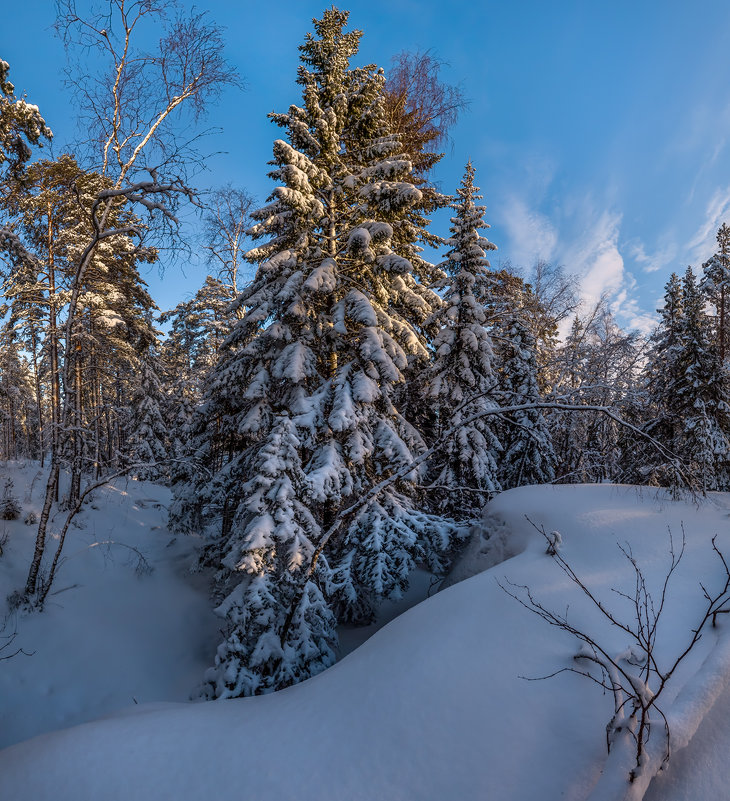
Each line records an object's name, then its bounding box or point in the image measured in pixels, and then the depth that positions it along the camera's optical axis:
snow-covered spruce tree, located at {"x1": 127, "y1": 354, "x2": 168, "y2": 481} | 20.98
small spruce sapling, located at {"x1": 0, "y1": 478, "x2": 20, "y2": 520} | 10.48
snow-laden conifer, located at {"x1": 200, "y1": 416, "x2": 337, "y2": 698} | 6.18
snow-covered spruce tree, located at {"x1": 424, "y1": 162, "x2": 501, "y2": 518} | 10.59
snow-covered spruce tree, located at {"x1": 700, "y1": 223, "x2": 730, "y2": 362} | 16.84
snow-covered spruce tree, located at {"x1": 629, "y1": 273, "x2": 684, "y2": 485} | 9.77
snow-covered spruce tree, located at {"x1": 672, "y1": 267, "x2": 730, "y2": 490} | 11.67
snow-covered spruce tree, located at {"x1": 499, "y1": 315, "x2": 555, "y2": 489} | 13.21
